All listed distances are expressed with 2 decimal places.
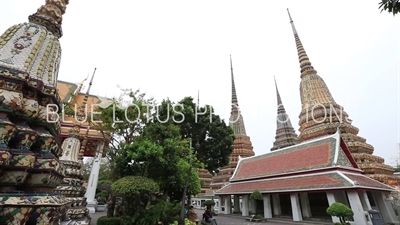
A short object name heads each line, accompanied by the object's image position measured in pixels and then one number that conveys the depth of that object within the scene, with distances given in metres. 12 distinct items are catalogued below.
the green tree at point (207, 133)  18.47
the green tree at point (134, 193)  9.39
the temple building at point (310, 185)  13.27
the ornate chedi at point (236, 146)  30.67
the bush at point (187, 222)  10.80
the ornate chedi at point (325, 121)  19.54
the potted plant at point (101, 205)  23.70
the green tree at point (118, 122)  11.68
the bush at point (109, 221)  10.48
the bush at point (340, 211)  11.34
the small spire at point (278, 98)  48.03
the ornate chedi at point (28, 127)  3.75
